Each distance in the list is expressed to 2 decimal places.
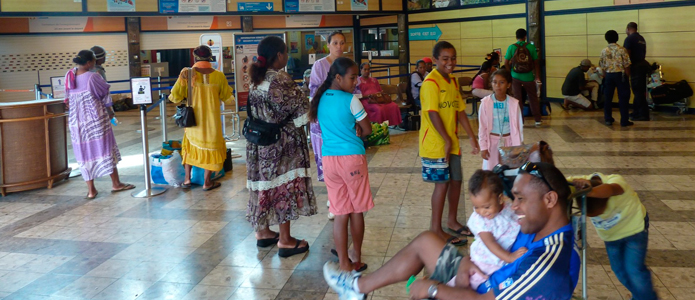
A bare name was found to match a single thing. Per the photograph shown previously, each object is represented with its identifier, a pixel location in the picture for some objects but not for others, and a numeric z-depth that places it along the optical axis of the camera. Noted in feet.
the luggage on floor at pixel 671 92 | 35.73
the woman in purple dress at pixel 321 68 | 16.31
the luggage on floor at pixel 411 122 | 35.05
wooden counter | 22.22
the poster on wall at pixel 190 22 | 52.16
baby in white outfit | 9.08
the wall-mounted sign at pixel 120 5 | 43.52
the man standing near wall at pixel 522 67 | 35.12
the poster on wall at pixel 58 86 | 37.14
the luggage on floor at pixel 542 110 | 38.52
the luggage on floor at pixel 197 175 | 22.73
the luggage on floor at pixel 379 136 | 29.96
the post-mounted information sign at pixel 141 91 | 21.65
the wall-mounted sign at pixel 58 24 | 47.26
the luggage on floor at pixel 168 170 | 22.79
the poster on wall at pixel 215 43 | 37.65
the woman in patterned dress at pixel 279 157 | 14.14
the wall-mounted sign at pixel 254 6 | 47.55
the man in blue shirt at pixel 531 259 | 8.18
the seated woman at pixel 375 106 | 31.01
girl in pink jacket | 14.88
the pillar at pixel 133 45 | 50.90
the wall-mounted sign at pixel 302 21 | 55.21
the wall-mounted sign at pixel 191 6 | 45.83
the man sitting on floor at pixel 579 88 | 39.32
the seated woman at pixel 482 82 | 28.53
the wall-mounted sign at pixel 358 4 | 51.72
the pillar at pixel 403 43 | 56.08
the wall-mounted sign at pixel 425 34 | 53.72
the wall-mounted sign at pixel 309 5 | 49.60
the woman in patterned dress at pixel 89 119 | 21.58
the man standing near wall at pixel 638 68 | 33.78
